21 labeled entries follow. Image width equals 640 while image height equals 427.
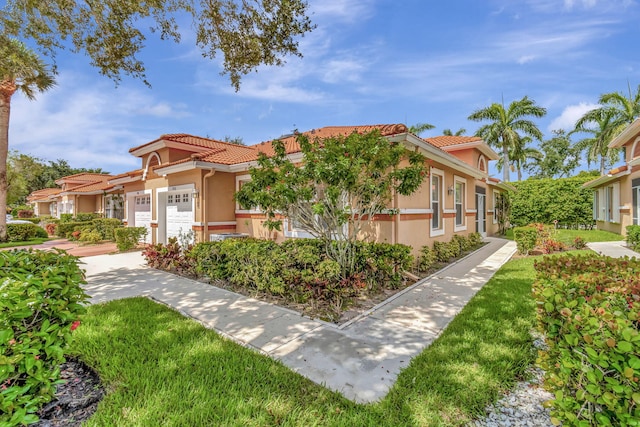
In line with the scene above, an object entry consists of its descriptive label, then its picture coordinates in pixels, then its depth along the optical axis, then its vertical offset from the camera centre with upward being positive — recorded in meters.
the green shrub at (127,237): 13.19 -1.13
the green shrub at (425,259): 8.80 -1.48
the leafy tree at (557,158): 39.84 +7.31
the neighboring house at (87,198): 21.64 +1.41
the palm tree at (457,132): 31.64 +8.77
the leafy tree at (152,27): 6.63 +4.52
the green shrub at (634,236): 11.02 -1.02
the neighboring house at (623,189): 13.30 +1.12
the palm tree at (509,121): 24.62 +7.80
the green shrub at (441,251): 10.16 -1.42
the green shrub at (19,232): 18.02 -1.18
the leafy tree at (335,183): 5.74 +0.62
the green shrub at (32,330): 2.24 -1.01
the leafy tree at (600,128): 21.66 +6.48
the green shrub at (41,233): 19.92 -1.39
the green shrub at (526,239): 11.23 -1.09
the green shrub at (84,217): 22.91 -0.32
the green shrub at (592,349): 1.77 -0.94
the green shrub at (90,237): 16.41 -1.36
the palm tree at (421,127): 28.44 +8.32
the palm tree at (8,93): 14.17 +6.41
